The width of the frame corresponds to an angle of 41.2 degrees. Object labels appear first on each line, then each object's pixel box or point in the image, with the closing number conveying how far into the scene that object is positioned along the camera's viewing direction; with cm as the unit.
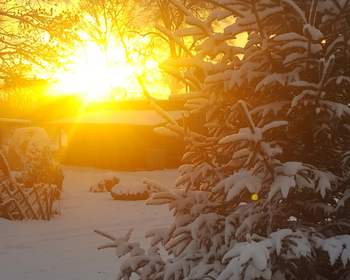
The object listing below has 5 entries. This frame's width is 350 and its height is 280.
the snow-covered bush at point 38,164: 1905
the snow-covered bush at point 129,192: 1898
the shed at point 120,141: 3070
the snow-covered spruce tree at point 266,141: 340
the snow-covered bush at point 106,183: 2192
